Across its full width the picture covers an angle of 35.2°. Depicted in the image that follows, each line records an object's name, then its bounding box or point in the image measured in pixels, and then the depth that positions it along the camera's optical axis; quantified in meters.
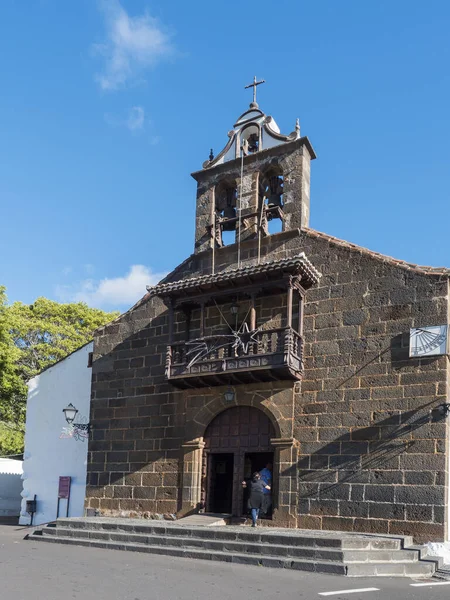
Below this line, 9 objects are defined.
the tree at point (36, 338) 30.78
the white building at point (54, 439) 18.55
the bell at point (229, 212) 17.30
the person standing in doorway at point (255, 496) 13.79
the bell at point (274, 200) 16.66
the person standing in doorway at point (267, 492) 14.52
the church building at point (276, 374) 13.36
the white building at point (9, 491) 24.28
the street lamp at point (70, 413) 17.52
